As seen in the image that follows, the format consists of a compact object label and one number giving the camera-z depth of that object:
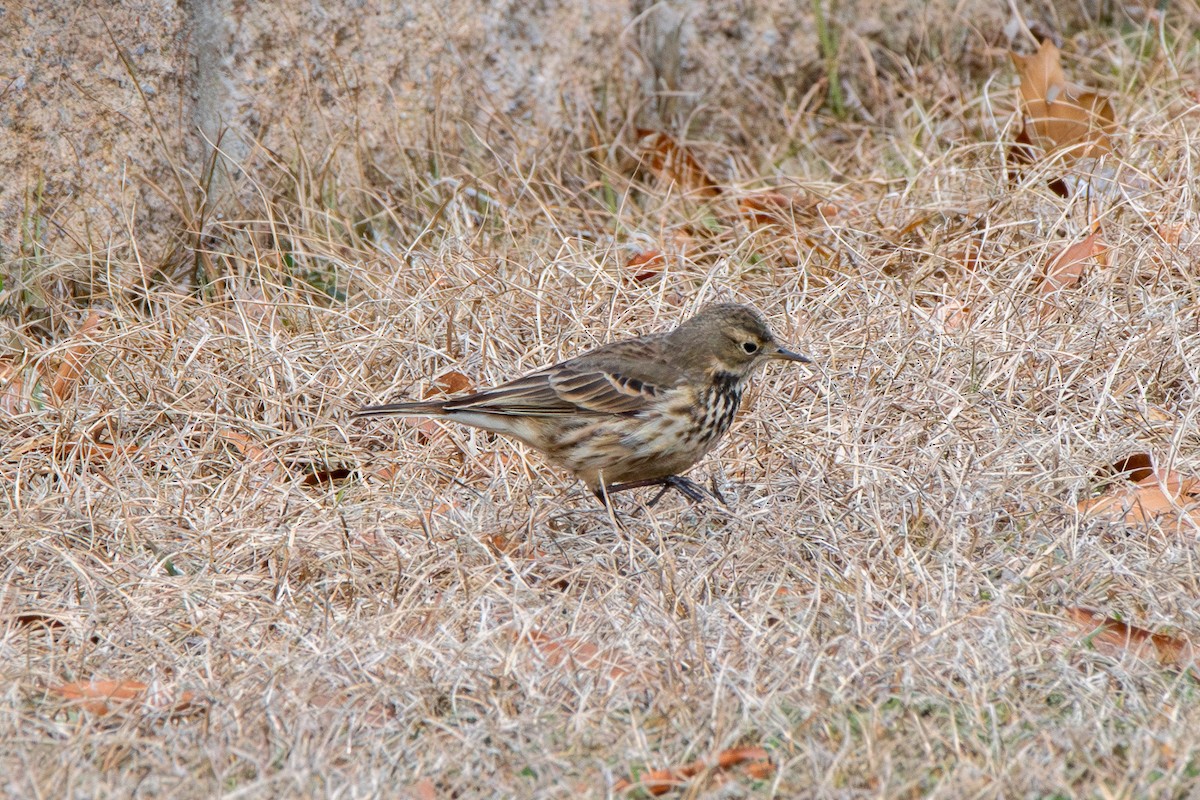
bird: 8.72
